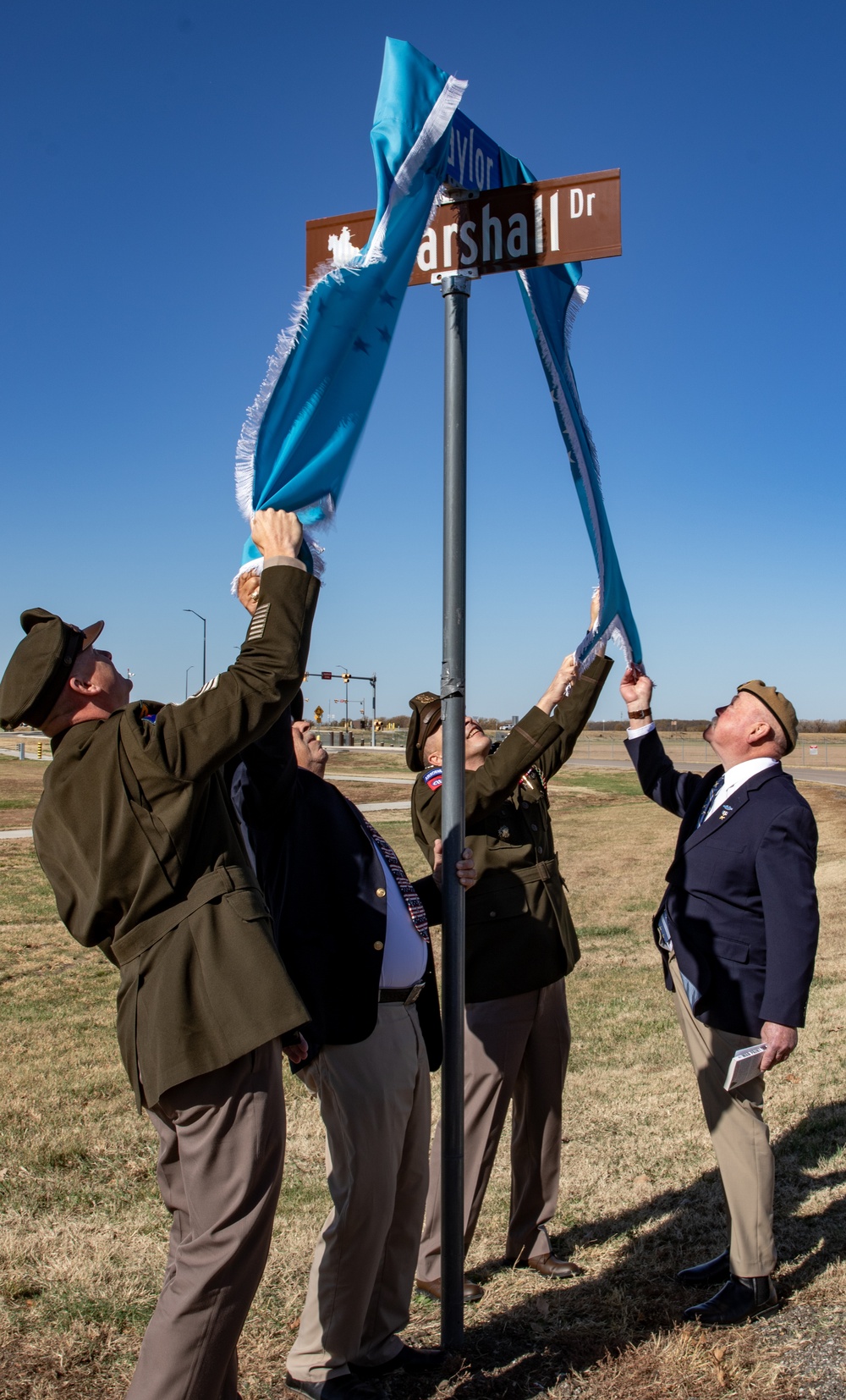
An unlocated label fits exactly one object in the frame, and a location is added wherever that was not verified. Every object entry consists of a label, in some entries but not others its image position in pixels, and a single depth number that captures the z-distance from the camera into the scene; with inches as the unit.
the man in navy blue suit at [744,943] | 129.6
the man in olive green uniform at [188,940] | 85.5
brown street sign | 111.1
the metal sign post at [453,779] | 111.7
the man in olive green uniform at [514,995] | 140.3
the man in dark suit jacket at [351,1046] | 106.4
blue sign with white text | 110.4
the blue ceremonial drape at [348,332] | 101.5
